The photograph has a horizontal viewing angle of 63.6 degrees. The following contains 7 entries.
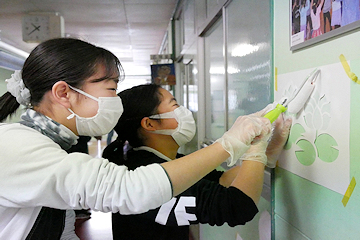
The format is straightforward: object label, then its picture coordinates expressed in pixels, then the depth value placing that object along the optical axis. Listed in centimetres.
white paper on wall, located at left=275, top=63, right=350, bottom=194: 76
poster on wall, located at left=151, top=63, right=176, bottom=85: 373
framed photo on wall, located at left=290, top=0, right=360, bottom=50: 70
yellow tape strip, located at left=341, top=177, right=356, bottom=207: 73
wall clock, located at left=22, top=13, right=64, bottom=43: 416
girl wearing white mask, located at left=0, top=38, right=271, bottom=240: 69
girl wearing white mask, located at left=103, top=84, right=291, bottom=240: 95
